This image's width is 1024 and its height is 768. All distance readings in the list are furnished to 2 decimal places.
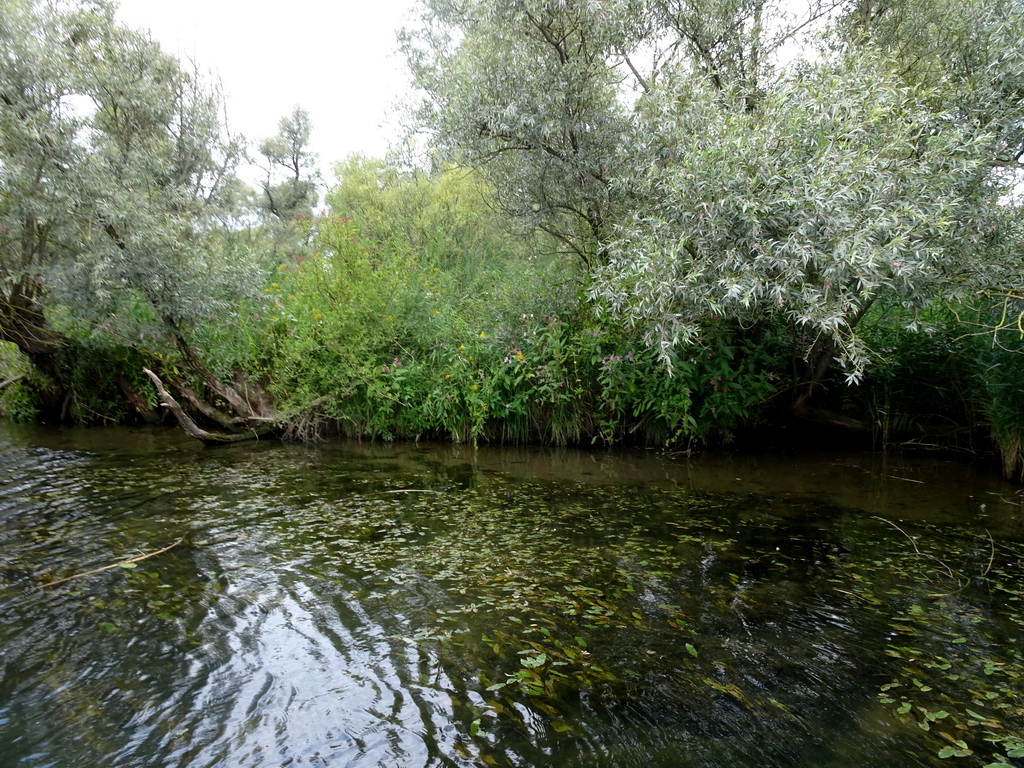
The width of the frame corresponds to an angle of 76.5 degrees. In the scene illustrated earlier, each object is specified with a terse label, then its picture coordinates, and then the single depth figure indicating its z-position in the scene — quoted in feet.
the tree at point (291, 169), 105.60
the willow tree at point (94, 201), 37.40
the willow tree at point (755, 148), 24.81
